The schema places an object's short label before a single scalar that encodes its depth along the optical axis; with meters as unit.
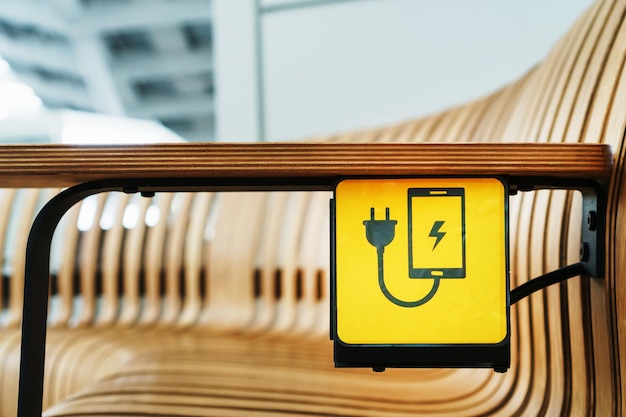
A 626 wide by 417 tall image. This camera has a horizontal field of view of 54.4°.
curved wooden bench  0.80
